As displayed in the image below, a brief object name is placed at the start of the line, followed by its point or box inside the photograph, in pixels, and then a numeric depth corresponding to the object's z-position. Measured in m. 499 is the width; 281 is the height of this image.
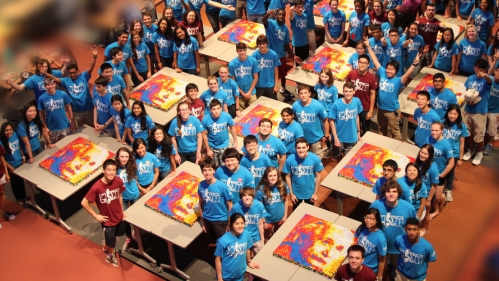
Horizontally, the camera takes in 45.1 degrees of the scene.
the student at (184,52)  10.34
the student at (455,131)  8.11
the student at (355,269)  5.97
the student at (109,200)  7.45
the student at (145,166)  8.02
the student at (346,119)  8.58
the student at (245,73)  9.70
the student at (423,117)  8.31
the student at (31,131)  8.85
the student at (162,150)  8.34
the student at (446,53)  9.83
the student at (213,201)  7.20
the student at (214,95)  9.12
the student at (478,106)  8.86
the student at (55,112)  9.13
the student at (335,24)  11.02
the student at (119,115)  8.88
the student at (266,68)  9.74
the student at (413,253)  6.28
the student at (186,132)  8.53
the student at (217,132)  8.58
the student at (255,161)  7.73
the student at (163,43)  10.55
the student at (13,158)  8.60
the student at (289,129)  8.20
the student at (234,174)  7.35
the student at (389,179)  7.18
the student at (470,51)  9.74
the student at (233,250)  6.44
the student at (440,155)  7.88
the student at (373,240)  6.52
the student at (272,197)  7.26
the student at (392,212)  6.85
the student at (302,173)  7.61
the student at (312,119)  8.62
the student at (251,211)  6.85
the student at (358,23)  10.73
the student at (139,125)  8.74
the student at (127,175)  7.83
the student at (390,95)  9.05
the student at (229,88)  9.33
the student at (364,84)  9.05
